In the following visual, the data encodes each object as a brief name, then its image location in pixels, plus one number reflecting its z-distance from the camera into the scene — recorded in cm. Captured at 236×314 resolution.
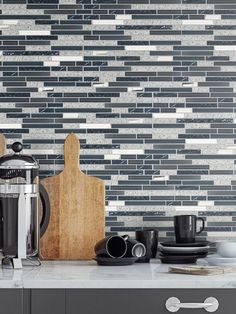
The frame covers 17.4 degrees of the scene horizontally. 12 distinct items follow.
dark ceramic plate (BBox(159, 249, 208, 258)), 330
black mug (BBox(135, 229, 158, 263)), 339
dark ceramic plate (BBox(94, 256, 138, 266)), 324
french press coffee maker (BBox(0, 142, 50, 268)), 325
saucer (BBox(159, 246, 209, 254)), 329
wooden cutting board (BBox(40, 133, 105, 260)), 354
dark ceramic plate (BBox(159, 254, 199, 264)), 330
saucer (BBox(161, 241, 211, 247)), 334
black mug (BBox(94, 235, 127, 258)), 325
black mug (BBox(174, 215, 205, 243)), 342
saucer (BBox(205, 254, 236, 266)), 325
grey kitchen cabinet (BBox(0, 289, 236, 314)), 287
